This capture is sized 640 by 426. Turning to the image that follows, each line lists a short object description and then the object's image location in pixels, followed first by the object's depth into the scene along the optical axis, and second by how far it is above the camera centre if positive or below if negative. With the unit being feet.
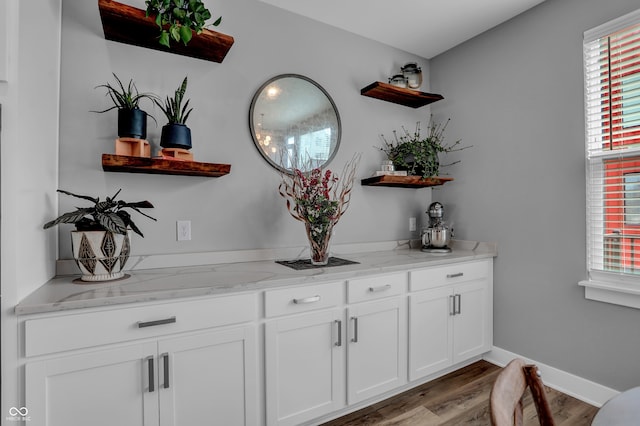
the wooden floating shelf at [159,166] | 5.43 +0.81
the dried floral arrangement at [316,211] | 6.66 +0.03
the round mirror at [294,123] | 7.43 +2.06
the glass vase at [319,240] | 6.70 -0.55
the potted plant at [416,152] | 8.79 +1.58
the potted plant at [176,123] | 5.97 +1.65
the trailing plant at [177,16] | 5.35 +3.18
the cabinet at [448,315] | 7.13 -2.37
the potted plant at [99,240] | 4.95 -0.39
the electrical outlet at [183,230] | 6.55 -0.32
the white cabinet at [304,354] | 5.42 -2.39
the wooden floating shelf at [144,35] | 5.40 +3.16
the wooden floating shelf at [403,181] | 8.26 +0.78
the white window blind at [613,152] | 6.26 +1.12
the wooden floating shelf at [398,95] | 8.46 +3.09
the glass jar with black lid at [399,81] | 8.91 +3.45
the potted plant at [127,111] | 5.65 +1.74
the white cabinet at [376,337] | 6.24 -2.42
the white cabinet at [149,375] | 4.01 -2.13
